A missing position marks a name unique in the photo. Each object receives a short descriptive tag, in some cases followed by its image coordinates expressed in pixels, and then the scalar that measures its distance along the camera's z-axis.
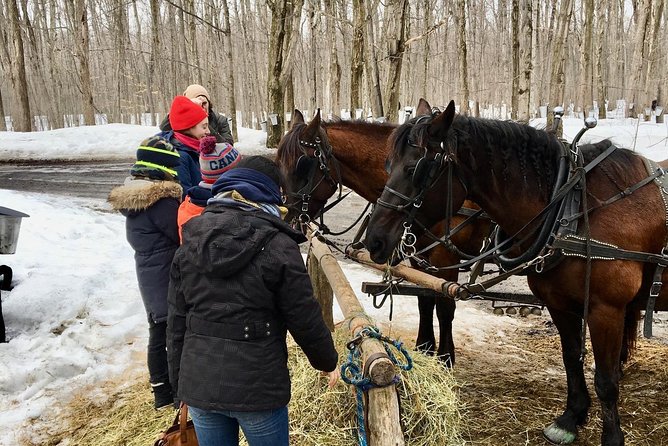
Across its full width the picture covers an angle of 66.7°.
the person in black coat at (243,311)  1.86
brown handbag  2.42
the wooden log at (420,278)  3.14
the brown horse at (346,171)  4.13
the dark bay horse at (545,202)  2.71
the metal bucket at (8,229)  4.66
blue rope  2.09
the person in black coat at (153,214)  3.26
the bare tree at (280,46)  10.26
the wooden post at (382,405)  2.01
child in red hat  3.38
